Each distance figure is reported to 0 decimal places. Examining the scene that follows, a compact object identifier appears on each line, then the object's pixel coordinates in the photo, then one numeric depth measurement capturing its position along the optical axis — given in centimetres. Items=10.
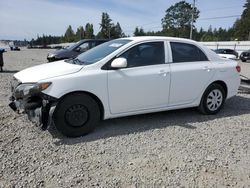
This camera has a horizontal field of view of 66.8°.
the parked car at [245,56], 2143
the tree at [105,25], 6027
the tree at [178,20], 6367
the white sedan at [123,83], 292
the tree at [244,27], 6043
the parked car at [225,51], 2199
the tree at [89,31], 5963
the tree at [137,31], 6425
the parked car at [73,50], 882
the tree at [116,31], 6131
